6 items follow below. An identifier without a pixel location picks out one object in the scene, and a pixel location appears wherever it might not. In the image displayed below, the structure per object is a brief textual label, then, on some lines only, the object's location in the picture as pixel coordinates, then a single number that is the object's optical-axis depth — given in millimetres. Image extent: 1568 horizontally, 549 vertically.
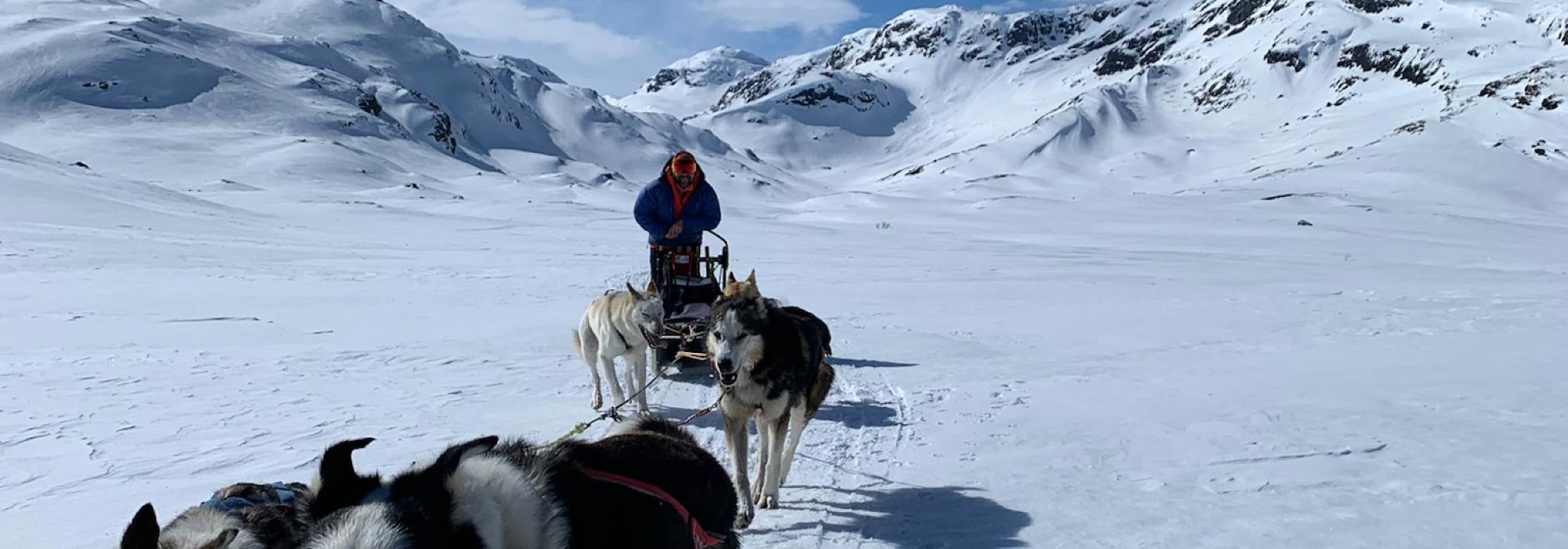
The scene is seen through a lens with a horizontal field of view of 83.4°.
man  8281
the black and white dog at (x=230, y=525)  1946
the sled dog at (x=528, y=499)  1968
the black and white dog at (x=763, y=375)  4961
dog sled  7570
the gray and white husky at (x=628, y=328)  7094
